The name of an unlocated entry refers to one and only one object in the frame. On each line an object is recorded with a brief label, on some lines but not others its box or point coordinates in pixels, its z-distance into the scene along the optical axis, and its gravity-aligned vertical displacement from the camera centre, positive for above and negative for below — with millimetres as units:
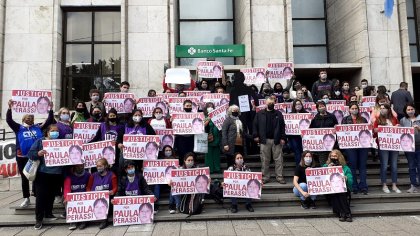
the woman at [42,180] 6805 -858
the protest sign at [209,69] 11688 +2495
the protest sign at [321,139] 8180 -92
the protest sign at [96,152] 7402 -303
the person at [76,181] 6949 -905
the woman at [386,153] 8297 -485
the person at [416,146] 8250 -314
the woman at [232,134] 8602 +79
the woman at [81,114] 8498 +678
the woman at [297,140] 9023 -118
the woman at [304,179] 7504 -1028
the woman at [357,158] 8148 -588
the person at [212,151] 8953 -387
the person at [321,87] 10719 +1661
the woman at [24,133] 7398 +155
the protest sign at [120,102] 9508 +1102
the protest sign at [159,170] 7484 -745
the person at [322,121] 8414 +387
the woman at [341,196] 7031 -1347
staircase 7230 -1693
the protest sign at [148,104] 9766 +1041
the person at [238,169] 7457 -752
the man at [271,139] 8531 -77
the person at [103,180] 7031 -904
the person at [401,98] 10695 +1201
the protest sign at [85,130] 7914 +229
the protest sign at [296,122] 8992 +392
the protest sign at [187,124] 8461 +363
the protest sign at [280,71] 11859 +2410
